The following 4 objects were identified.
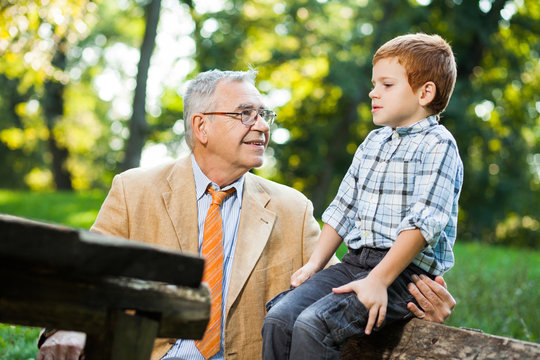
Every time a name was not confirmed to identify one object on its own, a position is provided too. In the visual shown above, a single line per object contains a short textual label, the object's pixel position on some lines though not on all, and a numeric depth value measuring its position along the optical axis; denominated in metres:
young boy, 2.38
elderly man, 3.21
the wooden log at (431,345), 2.13
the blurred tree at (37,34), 10.63
